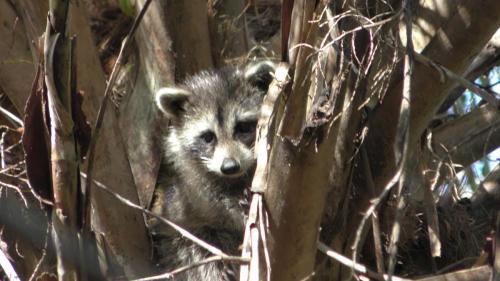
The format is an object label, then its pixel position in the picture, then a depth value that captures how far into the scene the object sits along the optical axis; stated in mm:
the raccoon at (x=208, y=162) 9320
